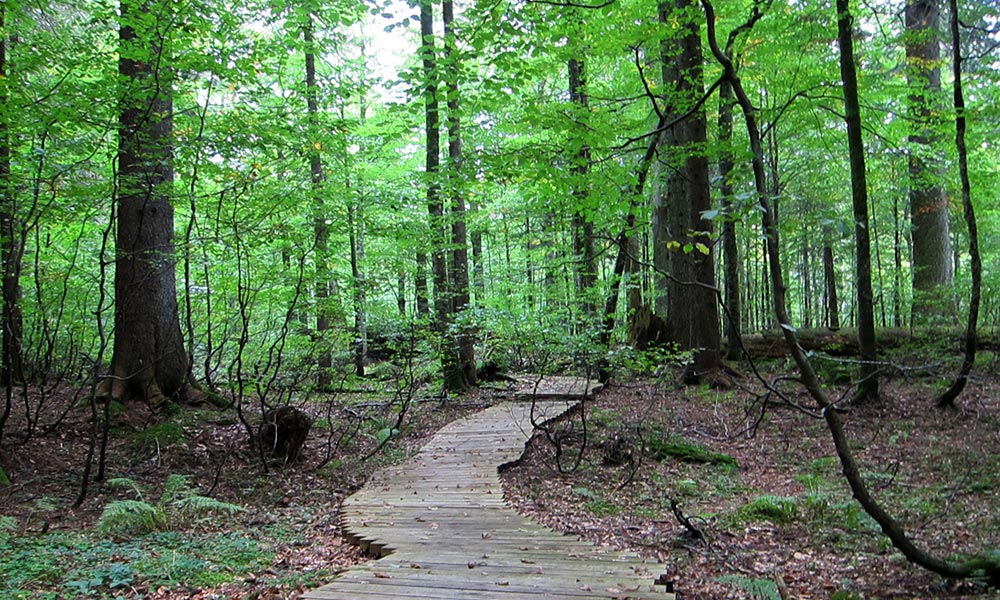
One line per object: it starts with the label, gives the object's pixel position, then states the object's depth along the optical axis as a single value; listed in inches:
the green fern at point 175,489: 232.7
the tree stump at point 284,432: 306.7
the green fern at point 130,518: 201.0
